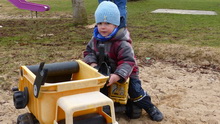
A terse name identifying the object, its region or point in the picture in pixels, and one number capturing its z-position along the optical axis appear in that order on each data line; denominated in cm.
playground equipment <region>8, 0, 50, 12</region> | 1002
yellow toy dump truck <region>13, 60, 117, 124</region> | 179
